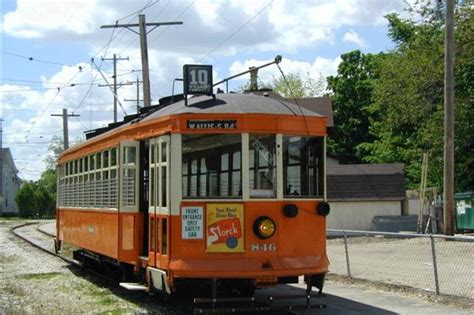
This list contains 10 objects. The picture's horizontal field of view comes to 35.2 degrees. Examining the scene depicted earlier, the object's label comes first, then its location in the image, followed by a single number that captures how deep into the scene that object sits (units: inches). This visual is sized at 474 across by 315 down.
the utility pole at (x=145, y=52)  1114.7
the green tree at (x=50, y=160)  5112.7
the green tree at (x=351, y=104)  2370.8
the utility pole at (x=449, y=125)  988.6
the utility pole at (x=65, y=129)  2362.7
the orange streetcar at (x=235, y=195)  390.3
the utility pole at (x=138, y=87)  2756.2
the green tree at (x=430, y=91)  1246.9
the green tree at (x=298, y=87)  2903.5
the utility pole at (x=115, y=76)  2437.7
